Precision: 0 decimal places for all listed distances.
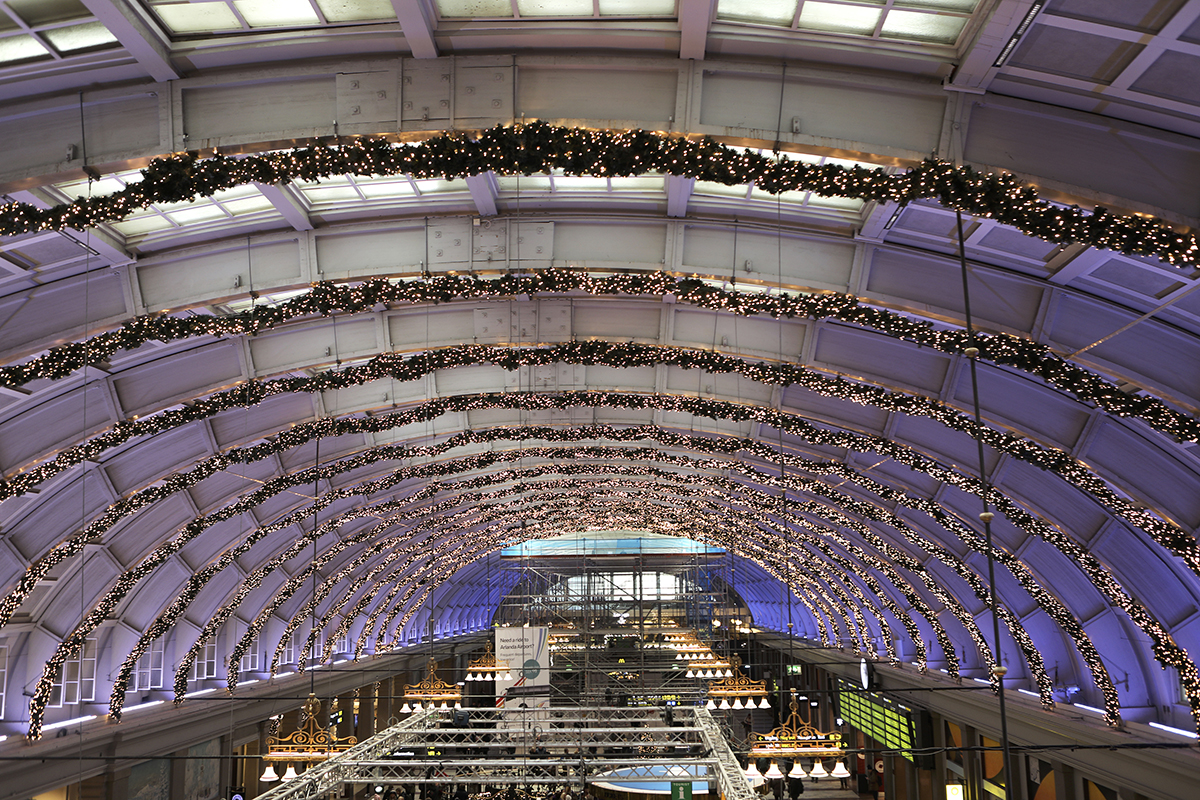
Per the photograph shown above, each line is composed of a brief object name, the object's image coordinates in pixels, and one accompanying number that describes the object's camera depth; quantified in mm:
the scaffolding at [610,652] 43375
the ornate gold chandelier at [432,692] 34831
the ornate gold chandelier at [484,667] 40722
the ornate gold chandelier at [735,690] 30719
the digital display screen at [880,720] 31906
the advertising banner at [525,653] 23781
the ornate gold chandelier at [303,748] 21172
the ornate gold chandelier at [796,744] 20875
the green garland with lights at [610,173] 8305
